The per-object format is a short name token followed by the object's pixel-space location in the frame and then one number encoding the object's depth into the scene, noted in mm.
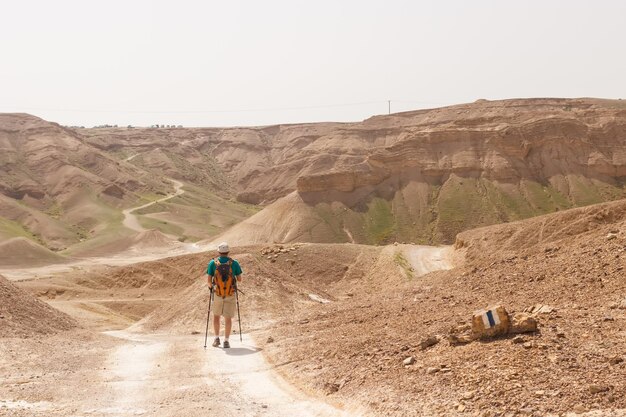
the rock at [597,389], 6417
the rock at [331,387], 8562
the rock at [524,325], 8484
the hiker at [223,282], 13258
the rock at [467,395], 7017
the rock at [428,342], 9164
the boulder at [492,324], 8555
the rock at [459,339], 8727
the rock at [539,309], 9469
